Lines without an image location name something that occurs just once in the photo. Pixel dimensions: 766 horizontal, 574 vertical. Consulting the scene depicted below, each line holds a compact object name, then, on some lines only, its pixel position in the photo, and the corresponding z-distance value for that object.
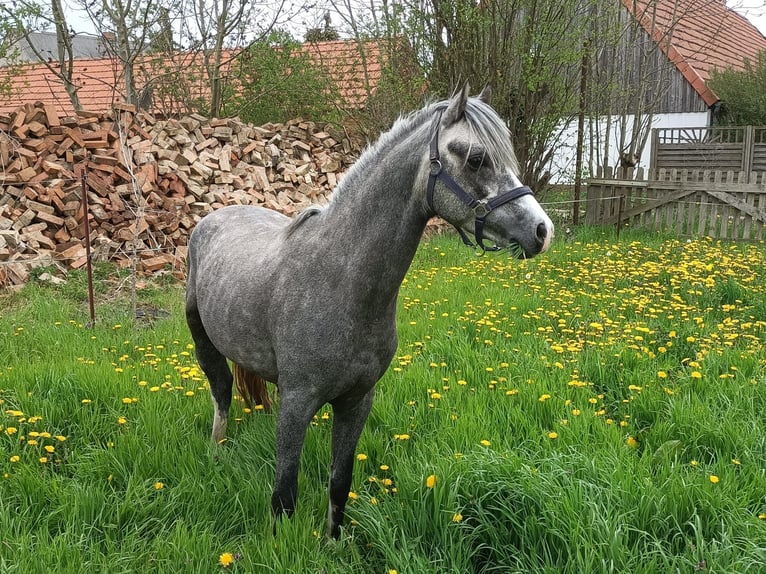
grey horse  2.12
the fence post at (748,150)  14.50
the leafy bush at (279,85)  11.95
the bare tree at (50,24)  8.86
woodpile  7.35
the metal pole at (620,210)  10.05
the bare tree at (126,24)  9.86
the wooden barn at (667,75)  12.85
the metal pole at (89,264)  5.61
